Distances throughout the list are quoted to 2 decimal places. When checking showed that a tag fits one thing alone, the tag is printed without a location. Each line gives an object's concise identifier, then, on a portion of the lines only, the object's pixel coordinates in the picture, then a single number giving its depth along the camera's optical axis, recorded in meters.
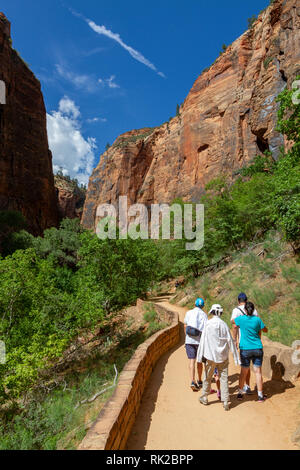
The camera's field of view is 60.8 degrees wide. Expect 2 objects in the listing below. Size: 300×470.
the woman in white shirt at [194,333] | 5.38
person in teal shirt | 4.45
